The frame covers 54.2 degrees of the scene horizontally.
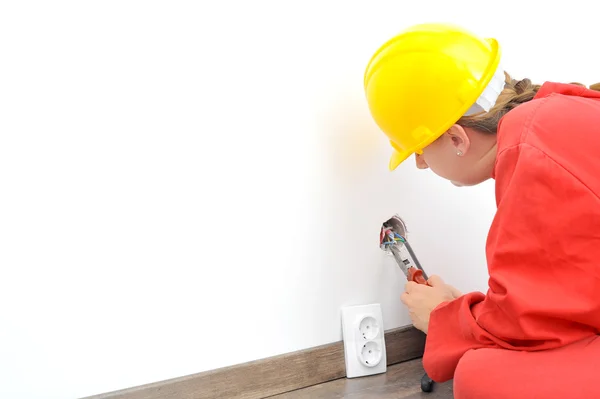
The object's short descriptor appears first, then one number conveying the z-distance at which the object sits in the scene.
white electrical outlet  1.11
